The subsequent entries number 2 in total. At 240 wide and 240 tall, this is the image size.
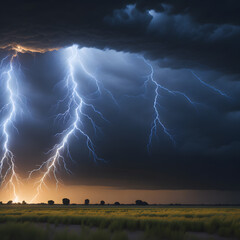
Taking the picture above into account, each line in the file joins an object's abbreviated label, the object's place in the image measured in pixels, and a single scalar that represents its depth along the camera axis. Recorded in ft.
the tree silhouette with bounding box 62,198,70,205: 338.93
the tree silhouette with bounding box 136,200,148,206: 325.87
